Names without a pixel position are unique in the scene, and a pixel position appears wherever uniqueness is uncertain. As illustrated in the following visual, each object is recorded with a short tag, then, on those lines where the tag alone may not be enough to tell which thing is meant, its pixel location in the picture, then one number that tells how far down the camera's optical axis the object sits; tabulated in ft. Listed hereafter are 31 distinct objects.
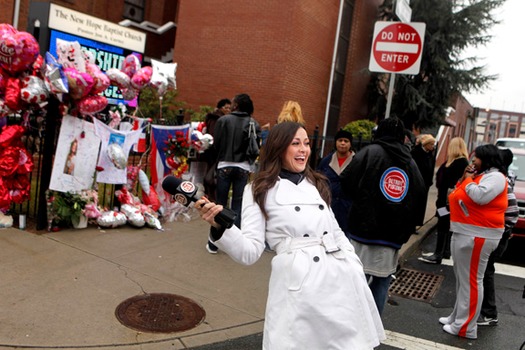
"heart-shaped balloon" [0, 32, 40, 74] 17.20
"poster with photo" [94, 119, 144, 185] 20.03
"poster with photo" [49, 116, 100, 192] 18.83
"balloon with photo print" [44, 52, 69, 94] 17.48
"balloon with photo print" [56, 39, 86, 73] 17.90
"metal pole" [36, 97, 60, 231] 18.99
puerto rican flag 23.09
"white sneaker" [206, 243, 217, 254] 19.77
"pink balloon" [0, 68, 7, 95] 18.29
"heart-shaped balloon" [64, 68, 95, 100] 17.85
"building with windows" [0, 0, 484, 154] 46.62
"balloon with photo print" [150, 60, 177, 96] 21.80
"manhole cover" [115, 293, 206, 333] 12.98
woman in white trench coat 7.47
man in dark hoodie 12.19
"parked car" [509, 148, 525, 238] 27.37
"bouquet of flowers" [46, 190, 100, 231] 19.11
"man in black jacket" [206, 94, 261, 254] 19.61
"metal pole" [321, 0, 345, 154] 53.93
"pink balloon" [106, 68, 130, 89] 20.36
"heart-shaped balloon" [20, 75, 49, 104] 17.84
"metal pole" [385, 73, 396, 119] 21.53
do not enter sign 21.42
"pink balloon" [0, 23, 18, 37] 17.44
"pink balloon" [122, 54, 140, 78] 21.11
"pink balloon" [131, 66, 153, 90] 21.02
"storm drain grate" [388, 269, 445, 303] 19.13
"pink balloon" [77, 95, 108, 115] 18.75
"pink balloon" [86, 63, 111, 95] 18.67
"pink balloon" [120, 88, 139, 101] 21.40
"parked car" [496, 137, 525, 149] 42.33
